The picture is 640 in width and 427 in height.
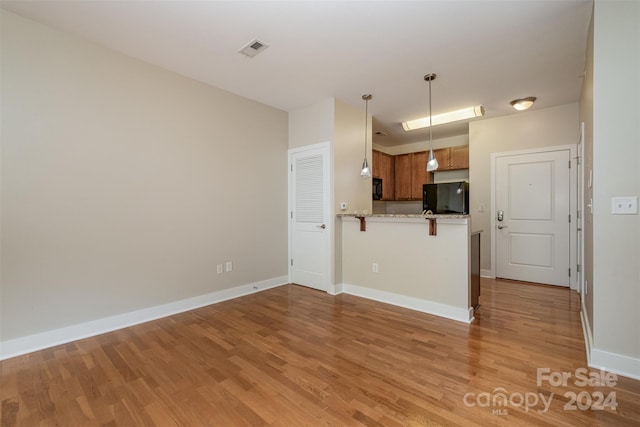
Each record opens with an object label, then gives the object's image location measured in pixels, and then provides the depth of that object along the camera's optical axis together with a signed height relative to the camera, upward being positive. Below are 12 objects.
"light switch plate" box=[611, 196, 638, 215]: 1.87 +0.03
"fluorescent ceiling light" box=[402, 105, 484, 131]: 4.16 +1.44
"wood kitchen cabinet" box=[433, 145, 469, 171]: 5.39 +1.02
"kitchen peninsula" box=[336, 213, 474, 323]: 2.99 -0.59
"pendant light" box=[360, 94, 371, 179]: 3.90 +0.78
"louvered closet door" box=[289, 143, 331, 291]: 4.02 -0.09
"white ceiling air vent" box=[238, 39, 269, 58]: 2.62 +1.54
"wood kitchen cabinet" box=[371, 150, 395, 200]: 5.69 +0.82
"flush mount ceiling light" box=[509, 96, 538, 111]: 3.87 +1.47
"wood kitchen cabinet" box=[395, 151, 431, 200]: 5.96 +0.75
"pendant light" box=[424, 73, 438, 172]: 3.25 +0.60
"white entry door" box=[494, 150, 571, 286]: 4.18 -0.11
